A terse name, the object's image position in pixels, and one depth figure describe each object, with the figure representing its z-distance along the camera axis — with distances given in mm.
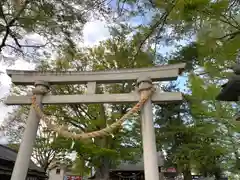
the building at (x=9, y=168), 5447
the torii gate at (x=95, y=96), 3127
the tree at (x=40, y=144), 13203
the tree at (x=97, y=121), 8420
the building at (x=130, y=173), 12553
